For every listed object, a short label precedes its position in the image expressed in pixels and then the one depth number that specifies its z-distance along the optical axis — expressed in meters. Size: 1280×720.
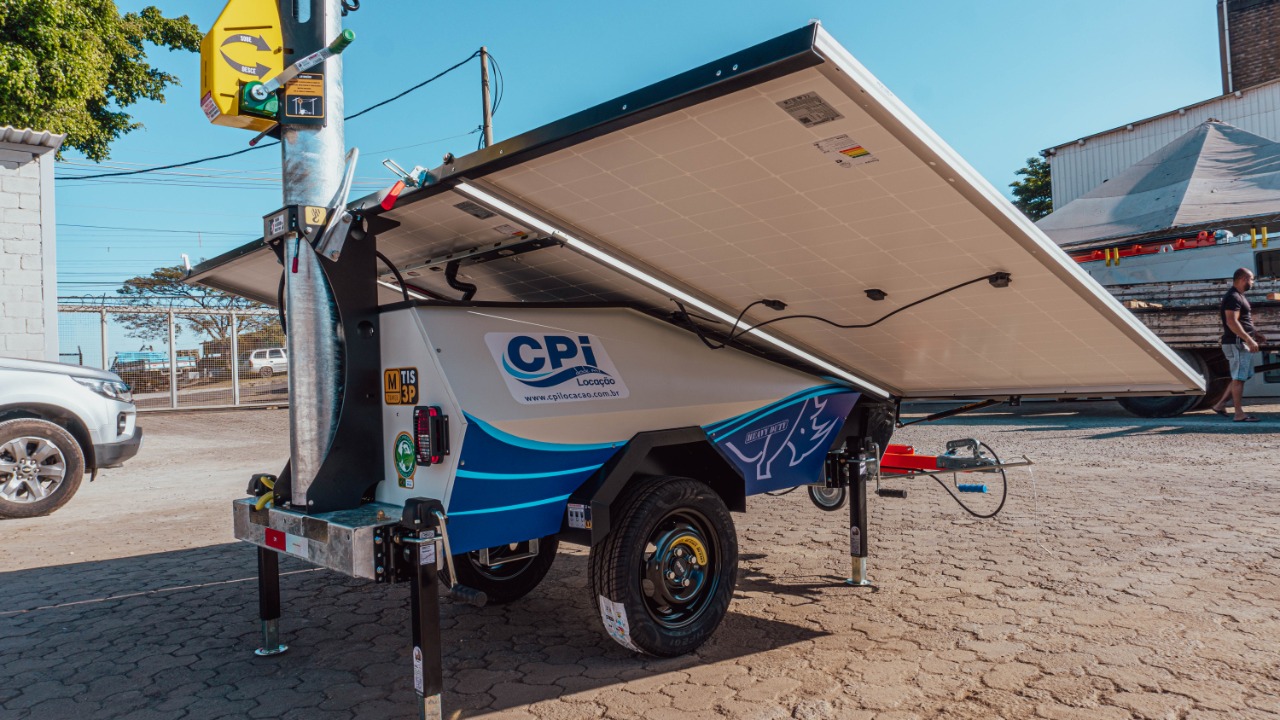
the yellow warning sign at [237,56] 3.64
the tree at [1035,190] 37.31
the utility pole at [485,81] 22.59
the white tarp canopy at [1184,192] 17.50
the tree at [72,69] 15.15
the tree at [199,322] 19.67
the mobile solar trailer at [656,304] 2.72
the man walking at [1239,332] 11.41
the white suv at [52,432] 8.16
